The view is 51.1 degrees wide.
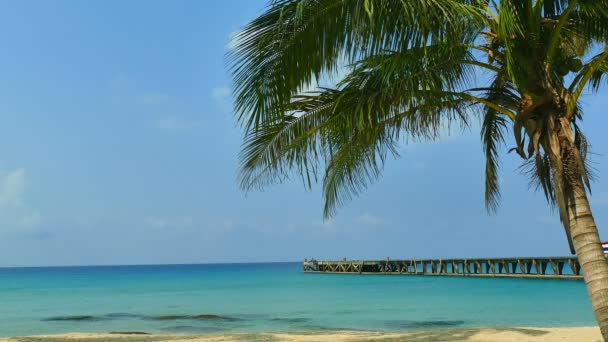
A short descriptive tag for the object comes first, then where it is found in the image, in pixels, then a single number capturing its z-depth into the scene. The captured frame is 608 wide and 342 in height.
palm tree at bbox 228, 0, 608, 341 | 5.82
